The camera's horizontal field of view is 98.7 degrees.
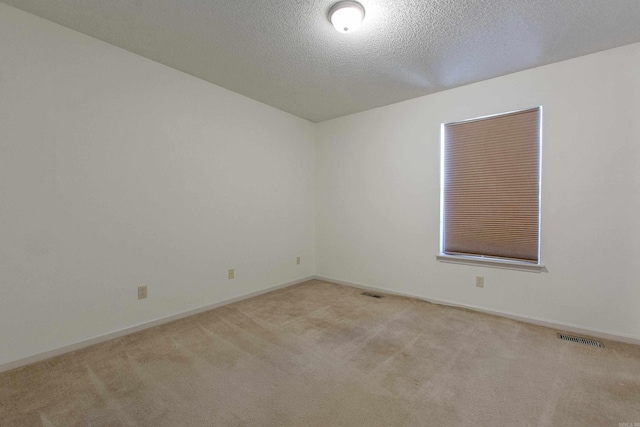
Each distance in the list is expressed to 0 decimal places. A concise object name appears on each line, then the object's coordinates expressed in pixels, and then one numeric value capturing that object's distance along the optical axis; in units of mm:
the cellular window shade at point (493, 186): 2785
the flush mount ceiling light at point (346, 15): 1862
